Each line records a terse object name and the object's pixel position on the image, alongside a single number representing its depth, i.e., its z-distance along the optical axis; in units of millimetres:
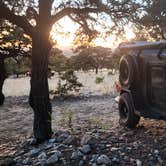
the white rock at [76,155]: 3276
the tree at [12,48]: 7632
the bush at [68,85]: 9056
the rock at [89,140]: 3485
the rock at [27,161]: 3387
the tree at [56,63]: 10790
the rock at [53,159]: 3274
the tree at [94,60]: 19906
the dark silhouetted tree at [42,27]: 4045
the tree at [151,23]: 4315
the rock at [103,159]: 3133
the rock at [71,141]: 3591
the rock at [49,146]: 3669
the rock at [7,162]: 3401
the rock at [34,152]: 3583
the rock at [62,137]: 3800
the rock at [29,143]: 4033
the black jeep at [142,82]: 3629
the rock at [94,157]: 3186
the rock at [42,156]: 3397
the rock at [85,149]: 3333
